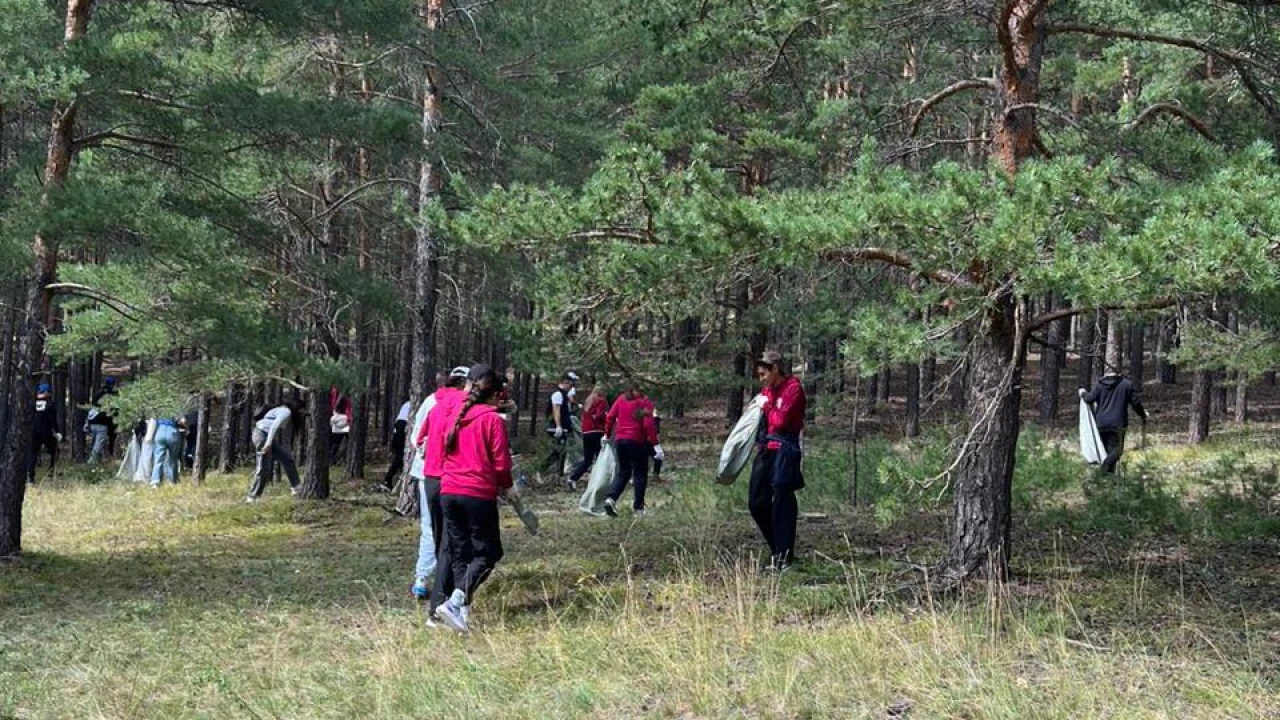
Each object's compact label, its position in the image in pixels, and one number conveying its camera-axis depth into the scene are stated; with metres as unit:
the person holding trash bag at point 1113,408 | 13.27
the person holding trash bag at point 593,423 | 14.84
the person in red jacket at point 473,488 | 6.89
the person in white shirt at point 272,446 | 16.16
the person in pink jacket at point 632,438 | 12.72
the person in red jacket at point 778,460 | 8.22
